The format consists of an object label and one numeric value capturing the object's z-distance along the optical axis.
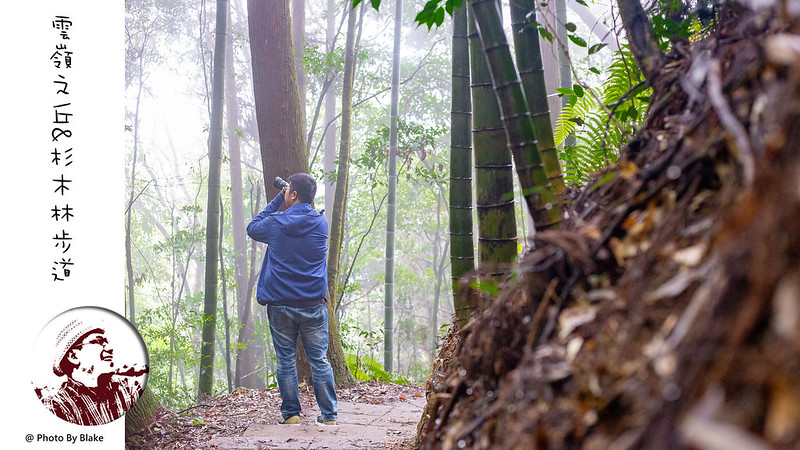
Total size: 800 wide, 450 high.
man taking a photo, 4.32
